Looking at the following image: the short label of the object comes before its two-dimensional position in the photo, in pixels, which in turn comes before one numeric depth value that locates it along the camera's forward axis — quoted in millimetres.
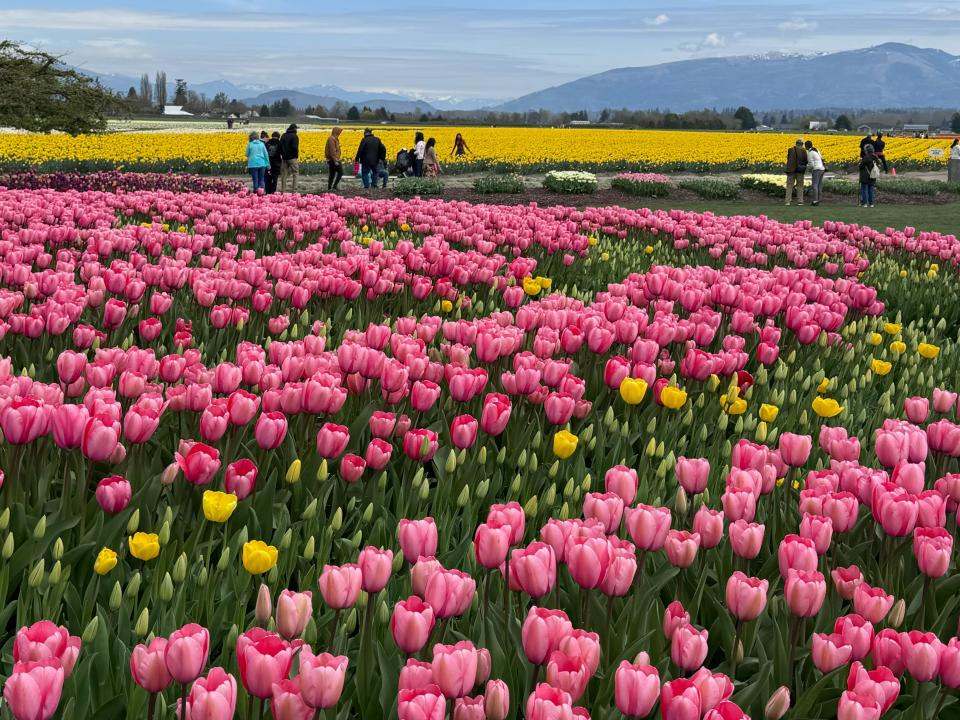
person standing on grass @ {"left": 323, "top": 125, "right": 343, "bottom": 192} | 25108
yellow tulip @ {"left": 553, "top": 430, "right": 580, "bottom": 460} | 3238
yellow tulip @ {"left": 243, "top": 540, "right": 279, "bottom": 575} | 2164
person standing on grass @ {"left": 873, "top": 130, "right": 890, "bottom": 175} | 32125
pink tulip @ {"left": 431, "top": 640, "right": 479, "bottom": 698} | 1646
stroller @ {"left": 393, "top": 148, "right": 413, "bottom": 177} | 31686
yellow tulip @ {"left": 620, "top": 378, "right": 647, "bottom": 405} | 3799
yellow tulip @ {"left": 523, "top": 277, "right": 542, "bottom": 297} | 6793
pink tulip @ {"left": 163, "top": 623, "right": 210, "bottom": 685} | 1615
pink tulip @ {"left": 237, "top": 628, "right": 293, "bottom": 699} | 1585
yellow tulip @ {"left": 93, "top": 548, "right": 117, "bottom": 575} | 2367
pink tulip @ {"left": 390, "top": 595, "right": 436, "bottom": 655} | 1802
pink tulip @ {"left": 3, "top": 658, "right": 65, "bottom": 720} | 1463
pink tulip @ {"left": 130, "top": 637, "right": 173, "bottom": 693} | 1665
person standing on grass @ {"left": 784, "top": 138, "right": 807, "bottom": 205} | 26156
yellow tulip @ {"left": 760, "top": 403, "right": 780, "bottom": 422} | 4133
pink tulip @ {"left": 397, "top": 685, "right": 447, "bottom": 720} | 1504
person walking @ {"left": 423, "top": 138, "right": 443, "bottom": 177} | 31594
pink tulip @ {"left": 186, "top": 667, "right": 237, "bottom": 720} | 1495
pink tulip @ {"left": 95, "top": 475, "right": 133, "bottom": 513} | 2611
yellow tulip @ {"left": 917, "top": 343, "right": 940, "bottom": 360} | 5904
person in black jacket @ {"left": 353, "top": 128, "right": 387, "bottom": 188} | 25703
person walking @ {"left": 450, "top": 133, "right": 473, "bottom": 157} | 37788
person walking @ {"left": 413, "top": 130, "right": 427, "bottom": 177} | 31219
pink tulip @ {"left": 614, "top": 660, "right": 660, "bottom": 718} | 1647
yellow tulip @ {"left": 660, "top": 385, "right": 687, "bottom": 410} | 3828
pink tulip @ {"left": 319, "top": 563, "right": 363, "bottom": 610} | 1959
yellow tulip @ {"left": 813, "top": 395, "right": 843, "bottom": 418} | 4047
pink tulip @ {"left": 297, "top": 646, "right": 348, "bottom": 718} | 1600
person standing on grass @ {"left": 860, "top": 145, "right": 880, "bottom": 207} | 26375
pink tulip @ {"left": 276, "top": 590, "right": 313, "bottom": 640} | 1844
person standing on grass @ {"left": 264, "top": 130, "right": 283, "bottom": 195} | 24859
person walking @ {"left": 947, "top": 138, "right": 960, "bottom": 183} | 36500
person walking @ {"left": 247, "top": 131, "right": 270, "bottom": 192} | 22656
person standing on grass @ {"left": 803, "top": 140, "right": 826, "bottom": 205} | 26766
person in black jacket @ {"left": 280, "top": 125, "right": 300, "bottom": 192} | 24047
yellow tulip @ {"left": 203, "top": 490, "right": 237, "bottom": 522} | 2488
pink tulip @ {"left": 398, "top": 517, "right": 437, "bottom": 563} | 2170
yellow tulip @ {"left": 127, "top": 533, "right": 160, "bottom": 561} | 2398
